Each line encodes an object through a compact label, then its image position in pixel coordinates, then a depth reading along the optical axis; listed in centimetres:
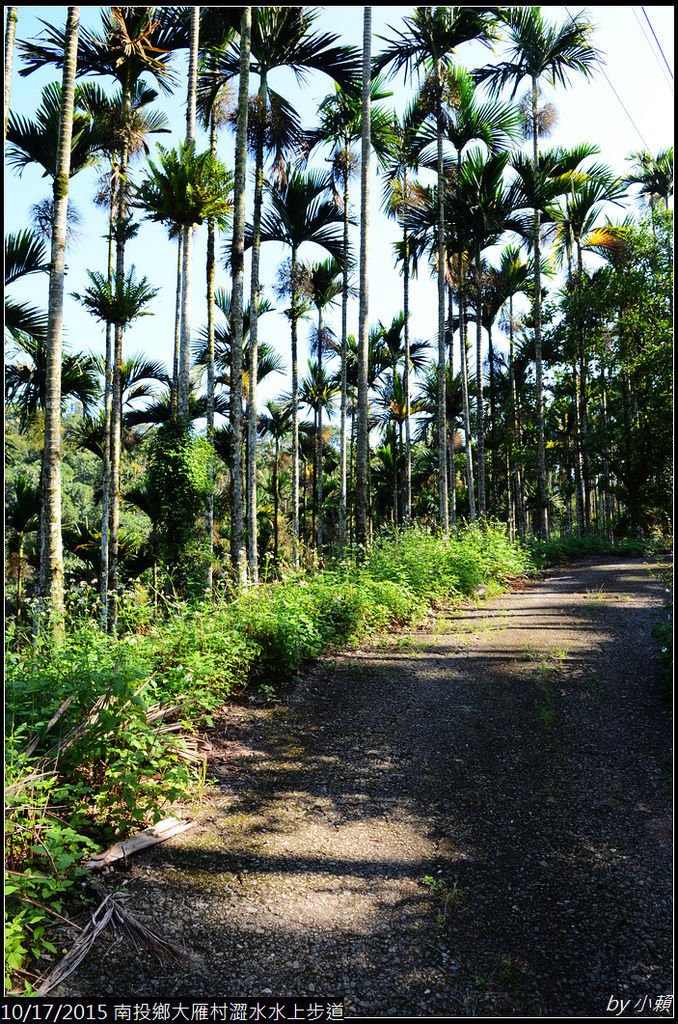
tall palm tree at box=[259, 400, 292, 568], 2516
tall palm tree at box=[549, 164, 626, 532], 1706
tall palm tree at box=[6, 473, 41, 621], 1691
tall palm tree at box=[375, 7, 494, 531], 1205
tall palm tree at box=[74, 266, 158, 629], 1092
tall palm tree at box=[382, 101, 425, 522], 1434
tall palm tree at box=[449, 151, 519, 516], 1526
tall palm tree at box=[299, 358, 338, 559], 2481
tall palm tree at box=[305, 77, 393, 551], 1364
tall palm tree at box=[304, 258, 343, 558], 1997
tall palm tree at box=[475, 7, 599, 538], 1472
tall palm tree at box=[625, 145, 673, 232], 1310
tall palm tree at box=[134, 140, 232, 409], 883
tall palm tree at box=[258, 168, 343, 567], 1564
